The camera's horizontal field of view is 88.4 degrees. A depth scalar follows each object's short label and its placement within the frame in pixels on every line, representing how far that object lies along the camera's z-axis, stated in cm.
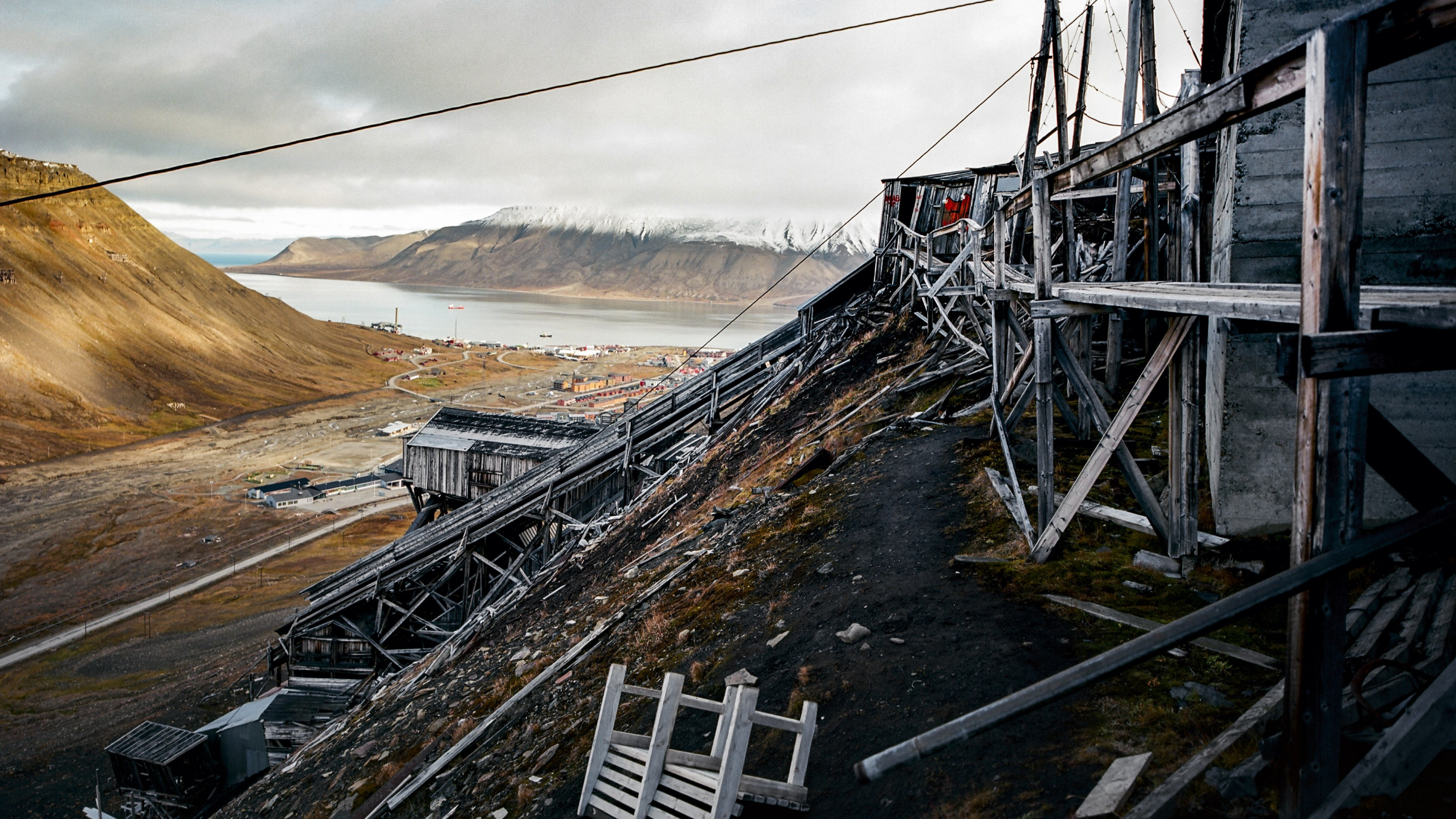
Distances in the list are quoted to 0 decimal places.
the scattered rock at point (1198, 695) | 445
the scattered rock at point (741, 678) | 611
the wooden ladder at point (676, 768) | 448
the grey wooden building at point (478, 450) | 2252
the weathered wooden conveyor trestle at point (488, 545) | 1823
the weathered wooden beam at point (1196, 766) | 348
